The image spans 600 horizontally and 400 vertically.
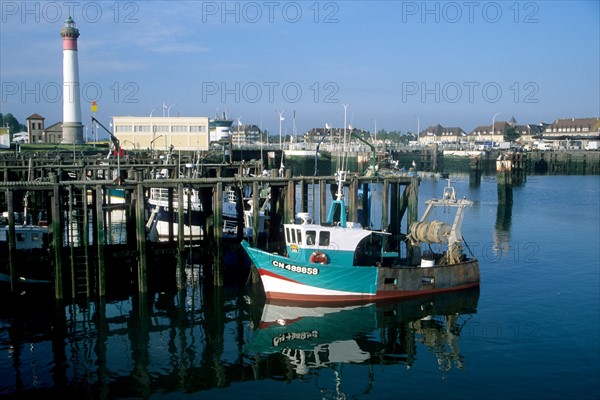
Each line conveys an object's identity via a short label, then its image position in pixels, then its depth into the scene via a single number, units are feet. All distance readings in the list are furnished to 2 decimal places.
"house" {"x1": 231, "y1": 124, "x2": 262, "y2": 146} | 585.55
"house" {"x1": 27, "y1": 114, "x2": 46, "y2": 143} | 376.07
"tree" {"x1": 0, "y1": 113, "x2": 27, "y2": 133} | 583.58
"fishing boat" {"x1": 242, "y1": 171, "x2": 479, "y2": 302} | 88.07
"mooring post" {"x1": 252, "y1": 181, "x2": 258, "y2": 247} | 95.61
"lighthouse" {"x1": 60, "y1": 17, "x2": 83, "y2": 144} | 311.88
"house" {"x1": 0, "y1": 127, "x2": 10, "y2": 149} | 268.58
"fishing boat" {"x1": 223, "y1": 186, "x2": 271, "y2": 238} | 115.53
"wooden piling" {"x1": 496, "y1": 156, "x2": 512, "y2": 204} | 211.92
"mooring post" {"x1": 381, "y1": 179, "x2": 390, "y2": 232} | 109.81
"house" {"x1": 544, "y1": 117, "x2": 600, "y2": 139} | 602.44
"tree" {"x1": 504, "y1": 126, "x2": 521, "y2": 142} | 597.93
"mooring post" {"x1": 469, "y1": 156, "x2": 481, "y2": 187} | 313.22
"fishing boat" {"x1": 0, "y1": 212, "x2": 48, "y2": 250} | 95.81
